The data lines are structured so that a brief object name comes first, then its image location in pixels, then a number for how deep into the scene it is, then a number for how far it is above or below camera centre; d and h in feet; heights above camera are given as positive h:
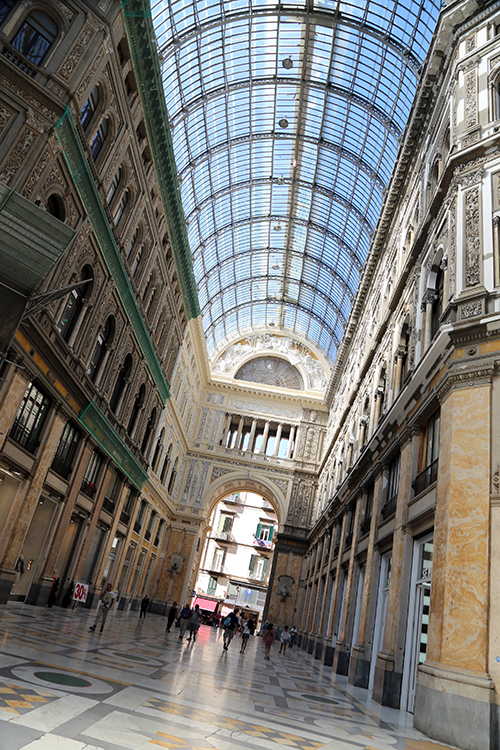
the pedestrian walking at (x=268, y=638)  60.70 -2.14
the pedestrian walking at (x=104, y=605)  46.68 -1.97
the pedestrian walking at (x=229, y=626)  59.72 -1.71
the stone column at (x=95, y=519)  72.02 +7.63
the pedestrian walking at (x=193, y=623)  57.98 -2.18
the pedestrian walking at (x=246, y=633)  59.33 -2.22
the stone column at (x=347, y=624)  56.85 +1.13
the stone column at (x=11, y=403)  44.52 +12.03
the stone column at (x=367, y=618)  47.26 +1.79
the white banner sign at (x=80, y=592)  60.72 -1.75
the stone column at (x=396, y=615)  36.24 +2.04
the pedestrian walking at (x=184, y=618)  59.00 -1.92
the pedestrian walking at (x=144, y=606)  91.15 -2.49
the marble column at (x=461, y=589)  25.82 +3.48
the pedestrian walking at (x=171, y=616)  70.18 -2.42
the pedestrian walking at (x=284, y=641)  80.26 -2.86
